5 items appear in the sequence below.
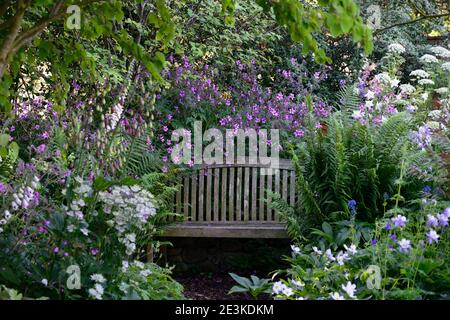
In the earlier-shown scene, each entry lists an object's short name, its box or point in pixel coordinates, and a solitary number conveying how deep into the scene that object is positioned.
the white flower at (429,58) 7.37
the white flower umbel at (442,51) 7.20
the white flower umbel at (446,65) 7.02
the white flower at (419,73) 6.85
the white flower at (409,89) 6.63
